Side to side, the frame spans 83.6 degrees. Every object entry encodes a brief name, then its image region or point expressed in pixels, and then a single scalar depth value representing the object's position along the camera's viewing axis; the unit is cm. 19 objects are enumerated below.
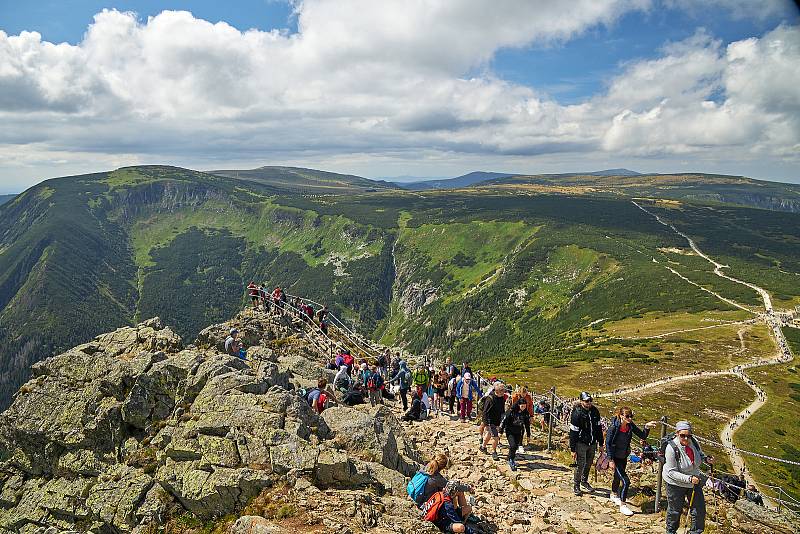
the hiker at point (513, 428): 1681
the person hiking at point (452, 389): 2417
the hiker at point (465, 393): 2292
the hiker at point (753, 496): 1786
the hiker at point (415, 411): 2348
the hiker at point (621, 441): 1402
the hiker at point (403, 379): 2470
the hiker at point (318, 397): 1895
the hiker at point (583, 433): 1479
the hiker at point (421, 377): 2384
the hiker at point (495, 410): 1775
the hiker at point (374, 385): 2470
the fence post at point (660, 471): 1307
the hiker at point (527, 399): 1907
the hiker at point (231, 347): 2545
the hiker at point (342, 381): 2246
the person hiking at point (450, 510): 1112
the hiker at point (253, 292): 4141
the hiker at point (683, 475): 1075
